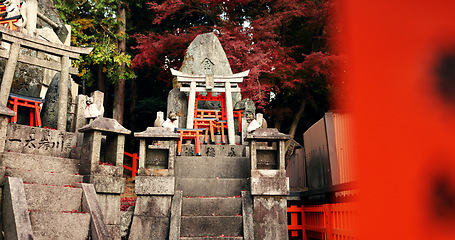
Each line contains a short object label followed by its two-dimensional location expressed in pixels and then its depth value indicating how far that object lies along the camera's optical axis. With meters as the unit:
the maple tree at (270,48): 13.95
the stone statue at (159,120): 10.49
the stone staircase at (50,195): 5.95
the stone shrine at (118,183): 6.30
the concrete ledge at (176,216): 7.17
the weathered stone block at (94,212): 6.27
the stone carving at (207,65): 13.54
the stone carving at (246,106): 12.44
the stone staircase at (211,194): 7.51
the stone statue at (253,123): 10.31
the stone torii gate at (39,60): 8.41
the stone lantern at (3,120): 6.39
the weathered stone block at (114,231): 7.20
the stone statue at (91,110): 8.79
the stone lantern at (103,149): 7.54
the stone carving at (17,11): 9.59
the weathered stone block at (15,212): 5.36
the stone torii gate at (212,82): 11.79
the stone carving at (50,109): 10.11
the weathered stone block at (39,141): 7.70
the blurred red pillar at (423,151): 0.80
